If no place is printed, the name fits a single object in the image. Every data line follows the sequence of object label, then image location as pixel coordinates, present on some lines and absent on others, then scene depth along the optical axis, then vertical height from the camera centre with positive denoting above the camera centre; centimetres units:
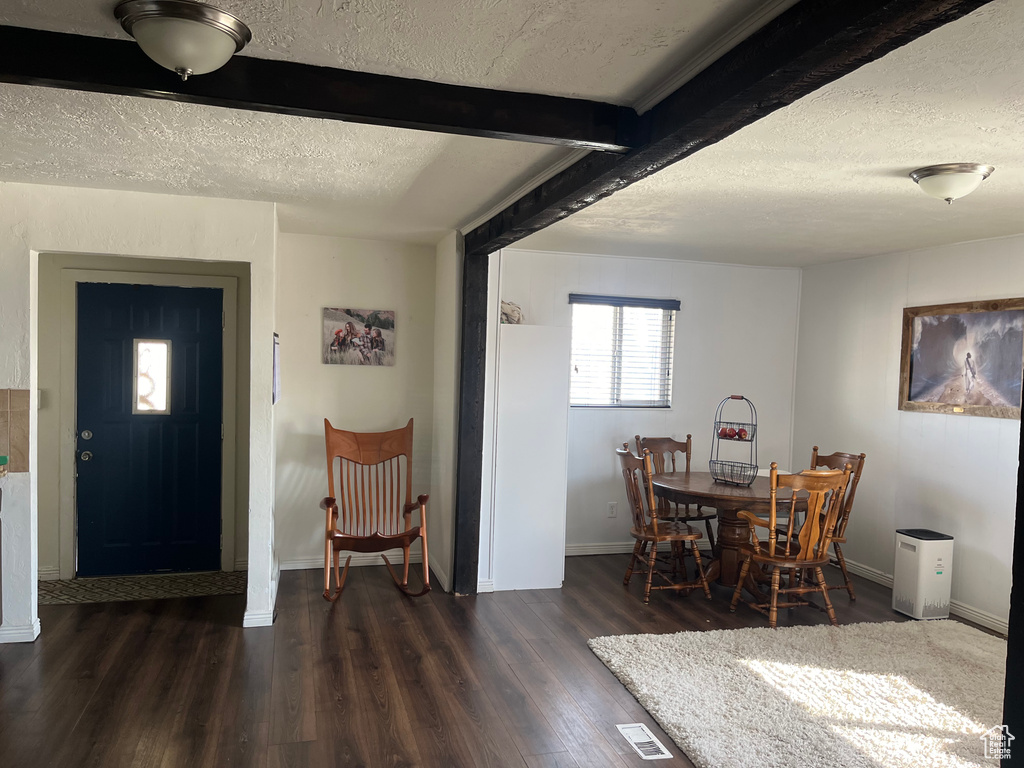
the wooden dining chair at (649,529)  465 -110
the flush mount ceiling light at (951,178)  287 +75
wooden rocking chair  485 -93
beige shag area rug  289 -149
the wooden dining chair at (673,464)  530 -80
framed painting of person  430 +7
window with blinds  568 +5
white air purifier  444 -125
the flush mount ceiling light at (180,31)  168 +71
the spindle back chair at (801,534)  416 -98
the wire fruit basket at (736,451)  489 -69
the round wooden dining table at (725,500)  450 -85
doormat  443 -154
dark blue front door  479 -57
